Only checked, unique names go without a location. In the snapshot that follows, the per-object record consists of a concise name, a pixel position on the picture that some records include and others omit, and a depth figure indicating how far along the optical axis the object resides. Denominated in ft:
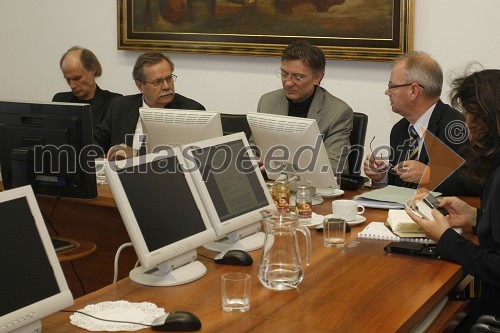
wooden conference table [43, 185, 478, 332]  6.77
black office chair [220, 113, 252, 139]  14.47
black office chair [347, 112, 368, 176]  13.96
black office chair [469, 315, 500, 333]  8.05
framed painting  15.89
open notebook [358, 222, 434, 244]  9.36
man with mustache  14.96
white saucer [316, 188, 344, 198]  11.82
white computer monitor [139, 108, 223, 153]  11.58
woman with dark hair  8.16
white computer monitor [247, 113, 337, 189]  10.84
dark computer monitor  10.46
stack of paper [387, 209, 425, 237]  9.45
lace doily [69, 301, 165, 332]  6.63
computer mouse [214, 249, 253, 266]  8.45
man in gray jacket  13.55
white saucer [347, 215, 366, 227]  10.12
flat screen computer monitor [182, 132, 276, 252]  8.59
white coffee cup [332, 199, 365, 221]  10.20
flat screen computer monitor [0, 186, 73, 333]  5.90
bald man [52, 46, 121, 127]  16.90
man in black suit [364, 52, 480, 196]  12.32
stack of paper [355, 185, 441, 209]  11.01
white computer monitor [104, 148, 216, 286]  7.46
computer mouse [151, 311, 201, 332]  6.53
